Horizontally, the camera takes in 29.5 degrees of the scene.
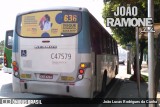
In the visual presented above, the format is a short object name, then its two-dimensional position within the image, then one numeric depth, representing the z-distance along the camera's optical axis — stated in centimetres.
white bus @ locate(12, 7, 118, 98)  812
